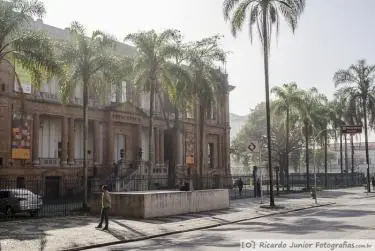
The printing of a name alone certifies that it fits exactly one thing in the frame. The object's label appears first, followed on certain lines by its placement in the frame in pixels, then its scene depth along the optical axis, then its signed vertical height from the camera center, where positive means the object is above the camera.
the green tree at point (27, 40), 18.33 +4.98
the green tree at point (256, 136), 71.56 +4.29
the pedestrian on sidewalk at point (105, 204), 17.05 -1.44
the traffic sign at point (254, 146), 26.19 +0.96
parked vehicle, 21.97 -1.71
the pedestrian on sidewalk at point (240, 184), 36.31 -1.61
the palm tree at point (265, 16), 26.66 +8.55
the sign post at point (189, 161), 49.64 +0.33
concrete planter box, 20.89 -1.85
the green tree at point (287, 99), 44.47 +6.21
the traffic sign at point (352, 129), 42.09 +3.05
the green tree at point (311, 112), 46.60 +5.29
